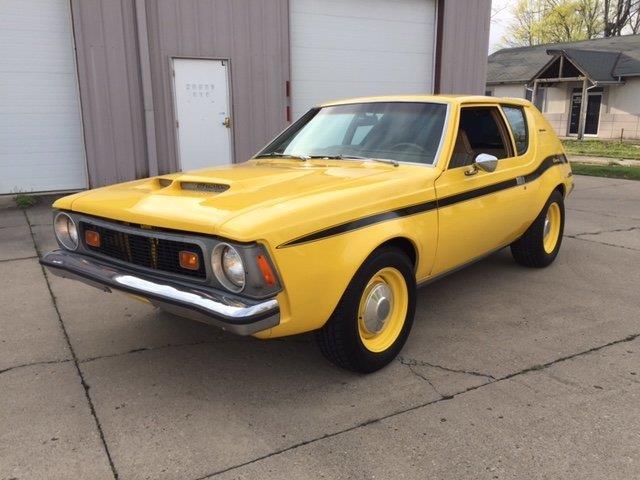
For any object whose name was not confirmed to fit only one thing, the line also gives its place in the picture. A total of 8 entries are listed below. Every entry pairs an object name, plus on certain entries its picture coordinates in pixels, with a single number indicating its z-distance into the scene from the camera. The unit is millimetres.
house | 24156
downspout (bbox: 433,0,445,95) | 12008
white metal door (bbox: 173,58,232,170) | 9703
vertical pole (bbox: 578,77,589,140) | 24281
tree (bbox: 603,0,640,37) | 43906
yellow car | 2727
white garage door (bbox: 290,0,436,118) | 10867
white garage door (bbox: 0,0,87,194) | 8797
